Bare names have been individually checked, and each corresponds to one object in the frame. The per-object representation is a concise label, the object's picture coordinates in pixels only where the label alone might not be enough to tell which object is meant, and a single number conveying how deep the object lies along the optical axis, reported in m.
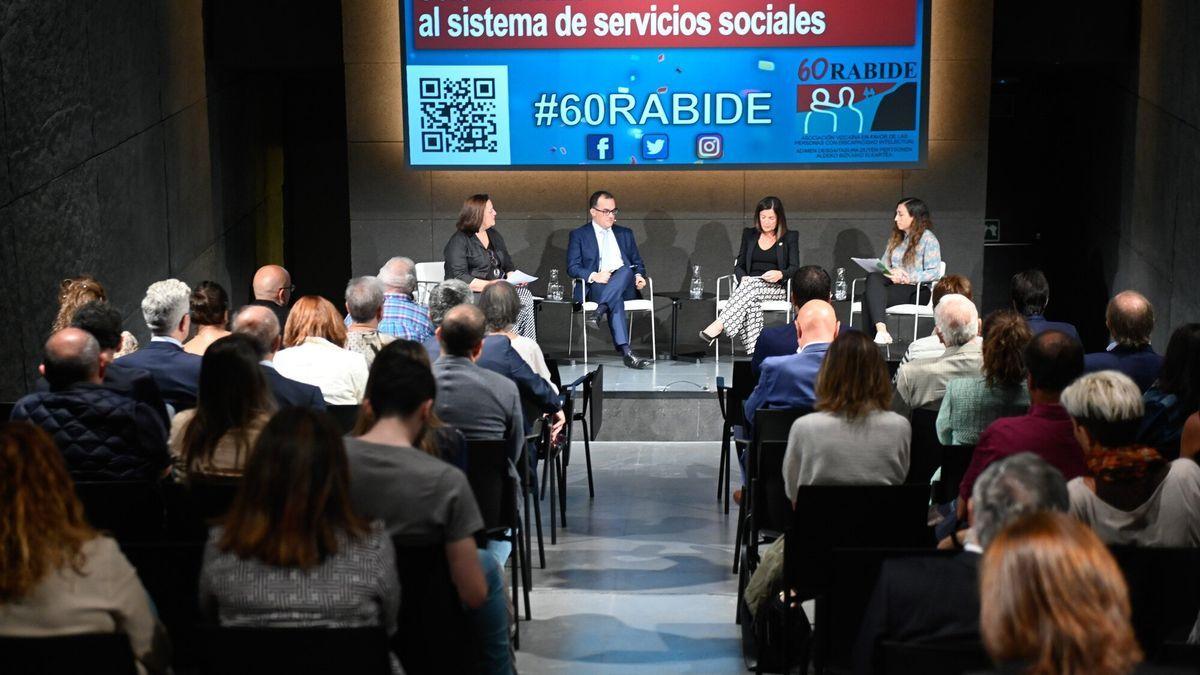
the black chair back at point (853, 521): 3.80
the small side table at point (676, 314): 9.17
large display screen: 9.35
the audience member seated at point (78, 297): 5.24
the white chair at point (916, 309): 8.62
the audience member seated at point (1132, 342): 5.20
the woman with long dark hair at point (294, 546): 2.64
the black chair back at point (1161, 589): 3.06
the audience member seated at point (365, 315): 5.55
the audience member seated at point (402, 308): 6.26
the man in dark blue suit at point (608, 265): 9.05
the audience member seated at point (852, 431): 4.14
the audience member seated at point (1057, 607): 2.05
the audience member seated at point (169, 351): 4.80
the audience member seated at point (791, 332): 6.09
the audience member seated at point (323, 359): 5.08
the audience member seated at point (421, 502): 3.01
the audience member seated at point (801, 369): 5.08
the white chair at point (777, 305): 8.70
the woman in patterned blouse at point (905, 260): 8.76
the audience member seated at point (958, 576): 2.59
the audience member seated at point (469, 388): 4.64
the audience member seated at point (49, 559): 2.61
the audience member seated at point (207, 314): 5.18
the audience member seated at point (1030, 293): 5.95
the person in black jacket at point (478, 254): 8.69
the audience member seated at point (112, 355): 4.35
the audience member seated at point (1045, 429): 3.81
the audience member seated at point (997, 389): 4.61
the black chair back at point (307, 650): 2.54
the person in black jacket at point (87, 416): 4.00
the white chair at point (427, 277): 9.19
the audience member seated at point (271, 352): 4.43
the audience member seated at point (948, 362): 5.18
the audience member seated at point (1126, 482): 3.35
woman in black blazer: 8.86
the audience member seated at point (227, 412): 3.62
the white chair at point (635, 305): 9.03
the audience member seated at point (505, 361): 5.25
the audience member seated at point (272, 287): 6.36
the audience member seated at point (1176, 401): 4.33
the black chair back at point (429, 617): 3.03
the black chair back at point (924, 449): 5.00
